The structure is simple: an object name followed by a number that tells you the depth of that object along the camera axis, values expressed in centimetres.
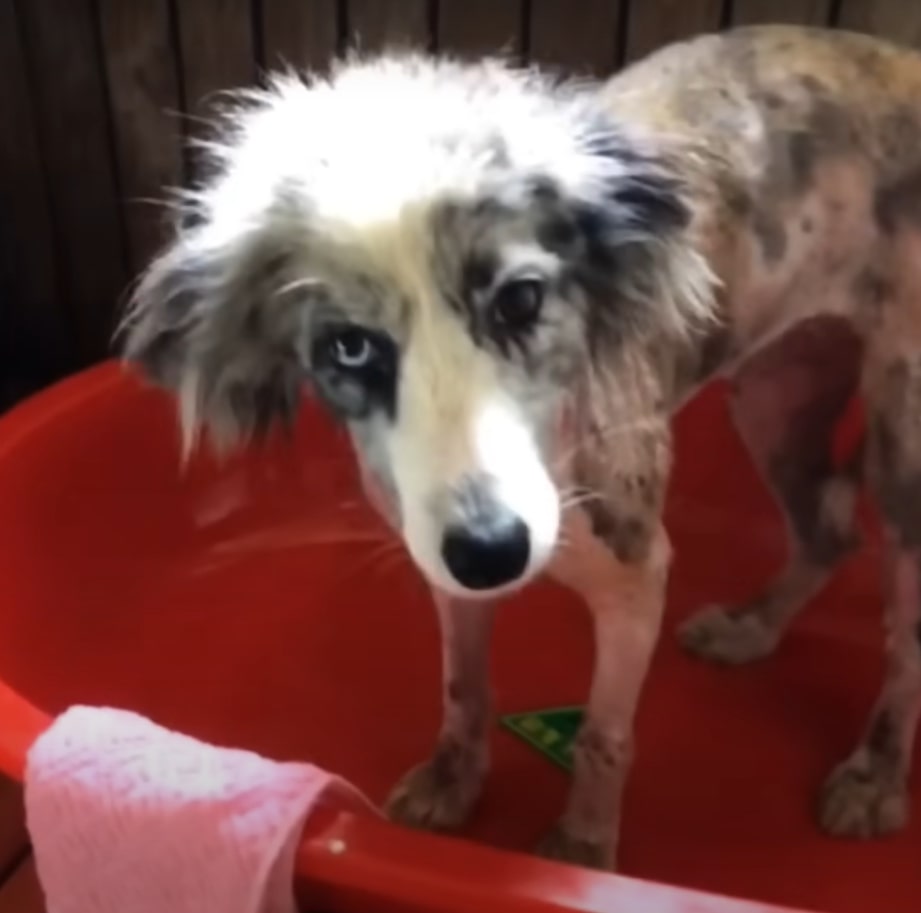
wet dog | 91
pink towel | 99
